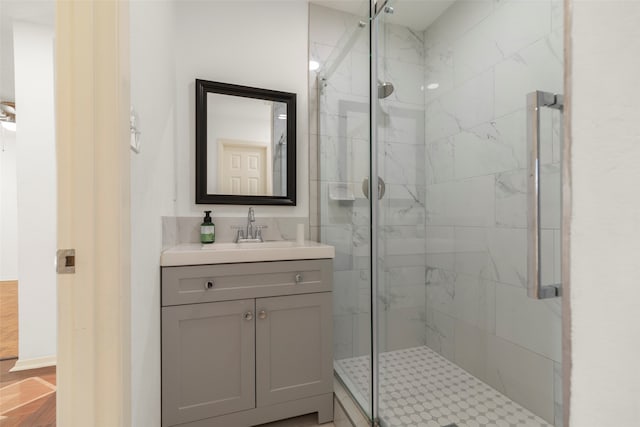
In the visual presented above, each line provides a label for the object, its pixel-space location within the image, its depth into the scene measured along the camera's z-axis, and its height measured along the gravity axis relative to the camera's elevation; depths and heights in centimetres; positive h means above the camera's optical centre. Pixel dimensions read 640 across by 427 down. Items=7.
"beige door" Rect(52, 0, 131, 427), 64 +1
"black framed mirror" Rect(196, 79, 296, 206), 181 +42
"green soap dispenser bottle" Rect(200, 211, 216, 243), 175 -11
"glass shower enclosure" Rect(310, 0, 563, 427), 114 -3
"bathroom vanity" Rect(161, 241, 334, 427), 129 -57
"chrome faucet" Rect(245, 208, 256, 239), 186 -9
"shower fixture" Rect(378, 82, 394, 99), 144 +59
